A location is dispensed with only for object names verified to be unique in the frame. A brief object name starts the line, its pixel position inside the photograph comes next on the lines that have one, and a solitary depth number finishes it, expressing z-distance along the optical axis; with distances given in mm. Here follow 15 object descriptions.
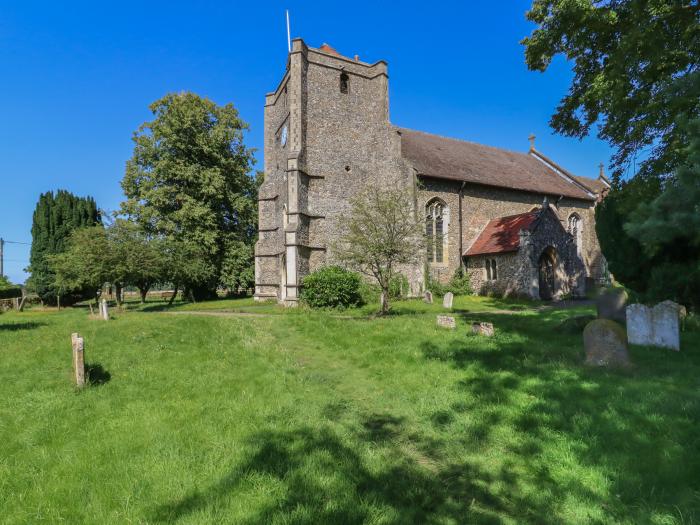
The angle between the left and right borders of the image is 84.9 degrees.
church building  20938
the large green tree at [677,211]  4844
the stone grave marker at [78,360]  6172
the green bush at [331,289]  17766
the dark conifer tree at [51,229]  29531
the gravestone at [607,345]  6414
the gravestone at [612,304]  10750
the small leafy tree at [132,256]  18516
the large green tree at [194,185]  26172
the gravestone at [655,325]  7617
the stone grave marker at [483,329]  9203
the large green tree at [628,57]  9242
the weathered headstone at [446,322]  10391
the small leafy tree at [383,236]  14320
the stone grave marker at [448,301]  17166
